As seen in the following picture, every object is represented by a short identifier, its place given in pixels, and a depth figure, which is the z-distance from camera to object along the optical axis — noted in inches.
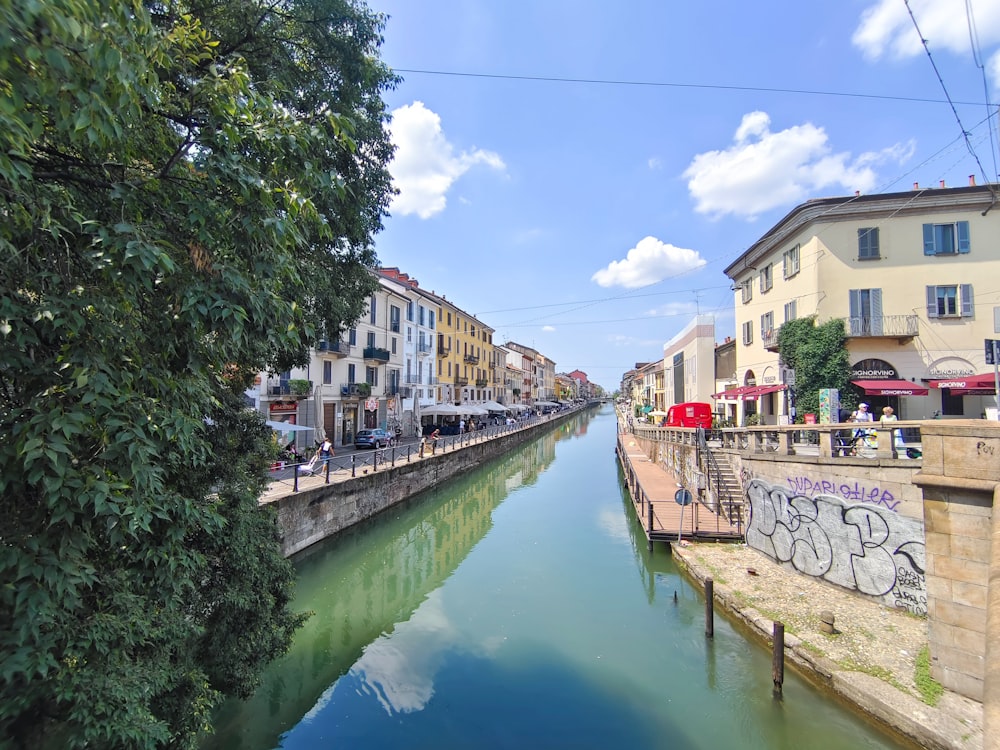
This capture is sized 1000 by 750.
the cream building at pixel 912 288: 676.1
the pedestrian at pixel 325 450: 689.2
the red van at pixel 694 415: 927.7
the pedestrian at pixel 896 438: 316.5
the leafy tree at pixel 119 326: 91.0
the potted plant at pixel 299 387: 862.0
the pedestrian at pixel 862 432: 387.9
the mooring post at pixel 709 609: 319.6
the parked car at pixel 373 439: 989.8
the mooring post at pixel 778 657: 255.3
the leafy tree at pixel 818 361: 705.6
